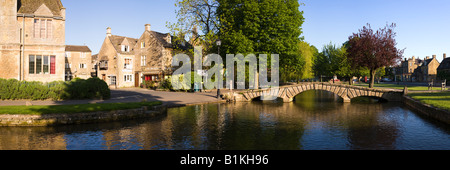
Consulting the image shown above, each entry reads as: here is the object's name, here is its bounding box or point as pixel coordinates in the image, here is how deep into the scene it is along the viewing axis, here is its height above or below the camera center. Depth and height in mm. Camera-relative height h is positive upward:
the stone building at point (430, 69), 92875 +4472
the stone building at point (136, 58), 47719 +4095
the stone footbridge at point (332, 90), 28250 -1013
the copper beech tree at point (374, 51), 34156 +3936
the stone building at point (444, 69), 74875 +3950
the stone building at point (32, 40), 26484 +3986
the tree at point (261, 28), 32656 +6581
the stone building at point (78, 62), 68125 +4667
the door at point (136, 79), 51219 +276
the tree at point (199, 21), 36531 +8207
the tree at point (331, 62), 50875 +3871
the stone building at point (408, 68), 111688 +5861
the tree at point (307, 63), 56016 +4084
